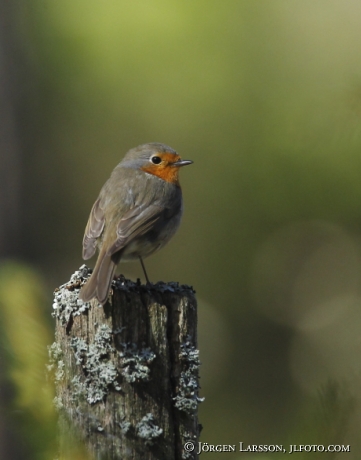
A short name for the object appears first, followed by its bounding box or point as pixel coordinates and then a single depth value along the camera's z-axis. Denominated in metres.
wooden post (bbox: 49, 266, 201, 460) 4.53
